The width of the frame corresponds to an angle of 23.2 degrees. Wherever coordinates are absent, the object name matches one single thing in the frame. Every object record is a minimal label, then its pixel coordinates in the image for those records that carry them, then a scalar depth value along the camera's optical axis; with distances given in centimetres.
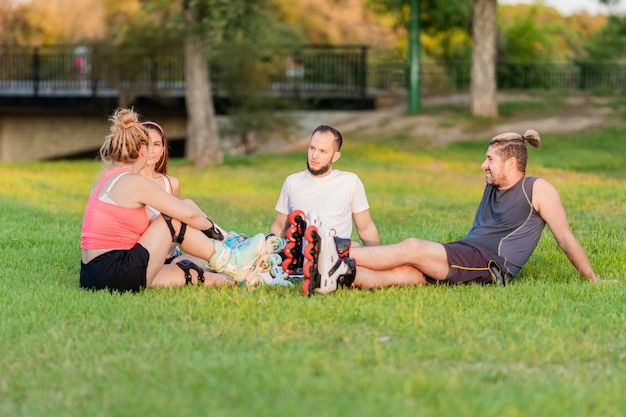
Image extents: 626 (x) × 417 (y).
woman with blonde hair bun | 1110
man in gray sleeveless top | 1133
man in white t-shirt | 1217
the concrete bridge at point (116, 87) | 5135
